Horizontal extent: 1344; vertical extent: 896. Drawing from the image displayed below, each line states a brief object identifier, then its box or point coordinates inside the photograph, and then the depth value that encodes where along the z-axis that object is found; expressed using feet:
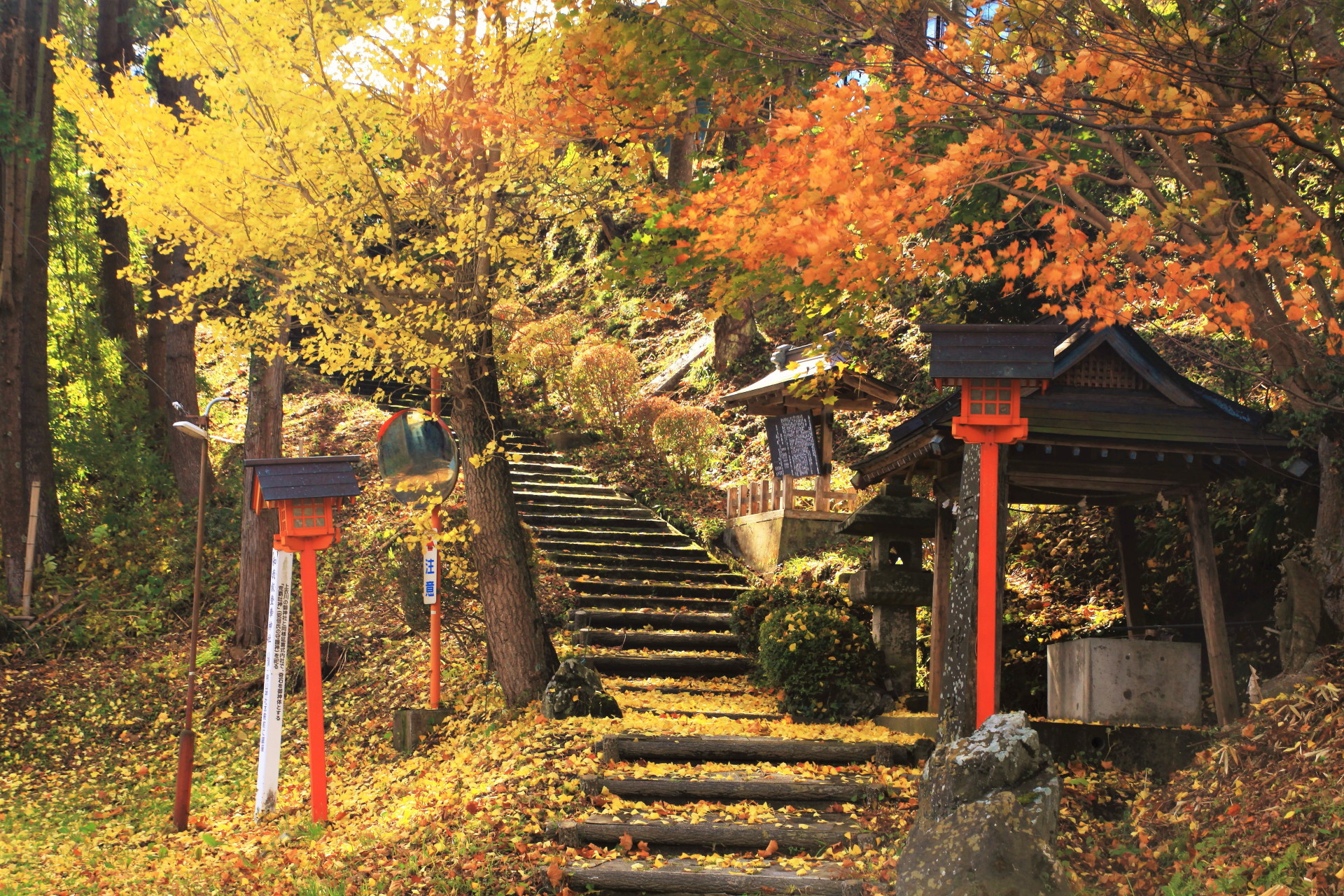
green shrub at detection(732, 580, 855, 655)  38.75
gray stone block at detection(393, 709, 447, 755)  34.24
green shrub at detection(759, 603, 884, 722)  32.83
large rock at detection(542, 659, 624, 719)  30.83
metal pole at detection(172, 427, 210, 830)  31.83
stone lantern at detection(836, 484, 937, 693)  34.40
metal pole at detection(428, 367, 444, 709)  32.94
